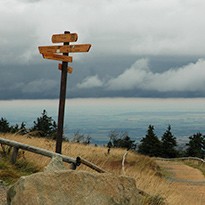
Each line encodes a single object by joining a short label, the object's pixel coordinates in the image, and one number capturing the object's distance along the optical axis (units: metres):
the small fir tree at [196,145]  46.14
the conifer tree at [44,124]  41.31
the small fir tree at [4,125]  38.68
